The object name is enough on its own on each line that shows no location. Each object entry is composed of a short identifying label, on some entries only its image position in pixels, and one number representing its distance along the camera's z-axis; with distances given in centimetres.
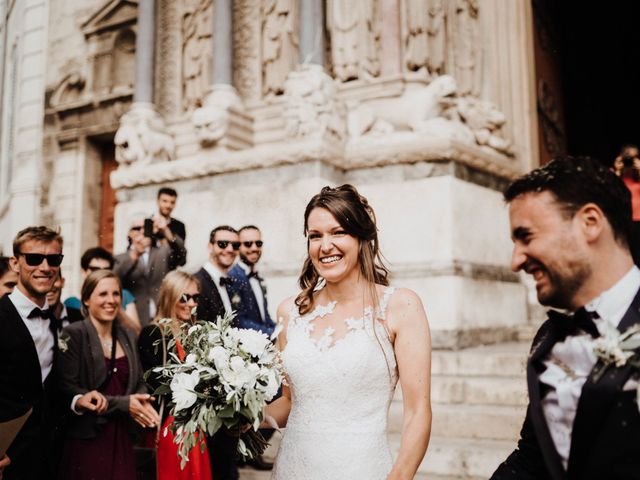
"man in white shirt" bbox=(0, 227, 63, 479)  346
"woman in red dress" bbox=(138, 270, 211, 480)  379
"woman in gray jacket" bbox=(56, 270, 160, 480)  395
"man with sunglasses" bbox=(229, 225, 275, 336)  543
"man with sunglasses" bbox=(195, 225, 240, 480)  449
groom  163
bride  268
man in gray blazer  640
